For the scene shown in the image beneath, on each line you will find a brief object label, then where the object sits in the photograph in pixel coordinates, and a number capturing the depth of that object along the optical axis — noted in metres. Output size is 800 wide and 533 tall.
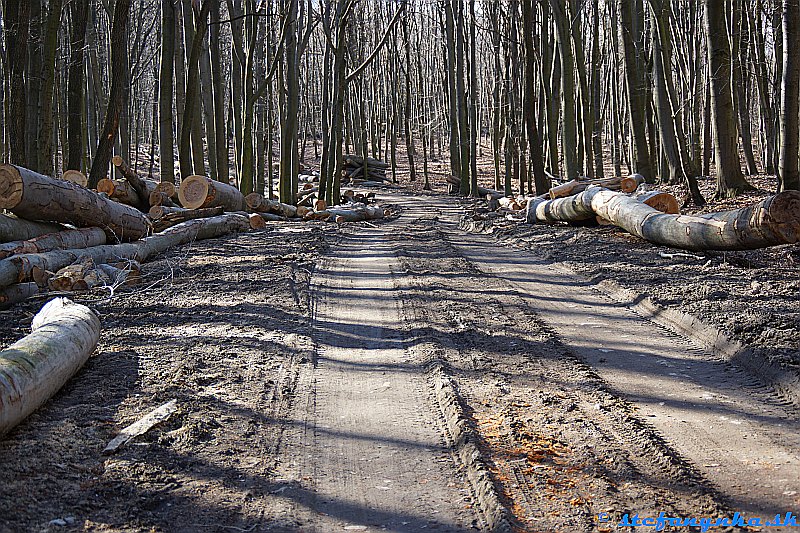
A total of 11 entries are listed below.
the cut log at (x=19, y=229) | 9.30
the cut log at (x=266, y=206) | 19.55
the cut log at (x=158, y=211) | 14.31
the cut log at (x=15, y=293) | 7.84
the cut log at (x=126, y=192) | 14.12
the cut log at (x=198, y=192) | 15.73
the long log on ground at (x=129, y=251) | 8.09
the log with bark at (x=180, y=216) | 14.13
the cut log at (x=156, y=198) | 15.01
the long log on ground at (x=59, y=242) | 8.77
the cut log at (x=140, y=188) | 14.52
